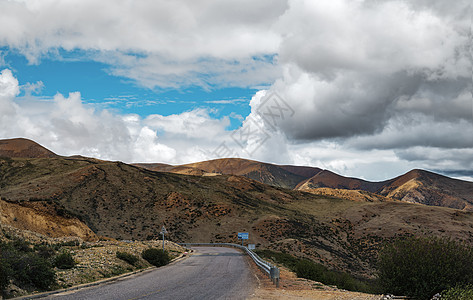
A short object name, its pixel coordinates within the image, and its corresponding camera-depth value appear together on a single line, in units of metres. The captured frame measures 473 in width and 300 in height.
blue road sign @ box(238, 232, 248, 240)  52.02
